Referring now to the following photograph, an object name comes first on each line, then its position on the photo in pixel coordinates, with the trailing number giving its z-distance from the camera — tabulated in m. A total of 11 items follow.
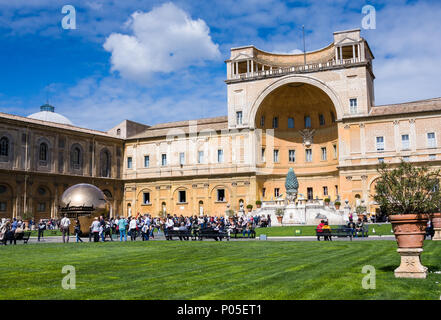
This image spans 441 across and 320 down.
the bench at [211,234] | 23.45
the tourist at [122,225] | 24.67
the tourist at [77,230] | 23.62
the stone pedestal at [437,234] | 19.50
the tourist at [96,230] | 23.47
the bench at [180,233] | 24.23
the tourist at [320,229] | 22.03
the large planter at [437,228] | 19.39
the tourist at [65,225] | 23.94
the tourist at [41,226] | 27.12
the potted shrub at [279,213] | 41.67
